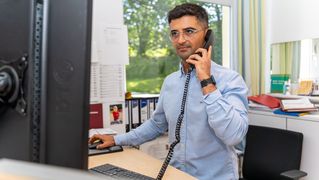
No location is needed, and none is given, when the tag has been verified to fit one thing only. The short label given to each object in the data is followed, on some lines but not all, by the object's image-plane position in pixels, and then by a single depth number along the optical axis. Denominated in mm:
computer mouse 1619
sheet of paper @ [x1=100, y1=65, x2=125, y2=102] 1966
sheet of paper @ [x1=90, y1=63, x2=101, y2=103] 1908
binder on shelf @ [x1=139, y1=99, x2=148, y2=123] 2207
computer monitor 470
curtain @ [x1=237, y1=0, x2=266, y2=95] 2803
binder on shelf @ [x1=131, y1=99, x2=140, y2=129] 2176
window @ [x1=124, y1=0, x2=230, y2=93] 2539
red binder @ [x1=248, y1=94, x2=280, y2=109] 2422
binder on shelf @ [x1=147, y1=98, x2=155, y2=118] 2244
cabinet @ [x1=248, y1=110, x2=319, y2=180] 2080
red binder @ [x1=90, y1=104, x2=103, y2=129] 1940
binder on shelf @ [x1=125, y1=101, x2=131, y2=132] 2146
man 1319
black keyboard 1146
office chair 1893
